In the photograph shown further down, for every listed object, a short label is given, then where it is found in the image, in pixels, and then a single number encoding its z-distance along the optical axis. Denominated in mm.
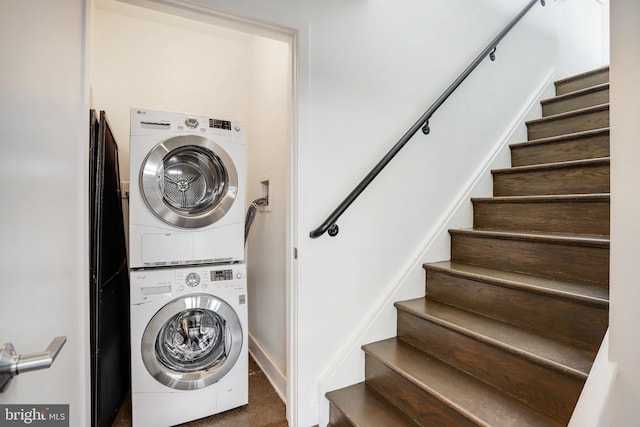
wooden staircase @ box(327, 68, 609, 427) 1178
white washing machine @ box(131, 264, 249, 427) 1656
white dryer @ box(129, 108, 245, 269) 1698
